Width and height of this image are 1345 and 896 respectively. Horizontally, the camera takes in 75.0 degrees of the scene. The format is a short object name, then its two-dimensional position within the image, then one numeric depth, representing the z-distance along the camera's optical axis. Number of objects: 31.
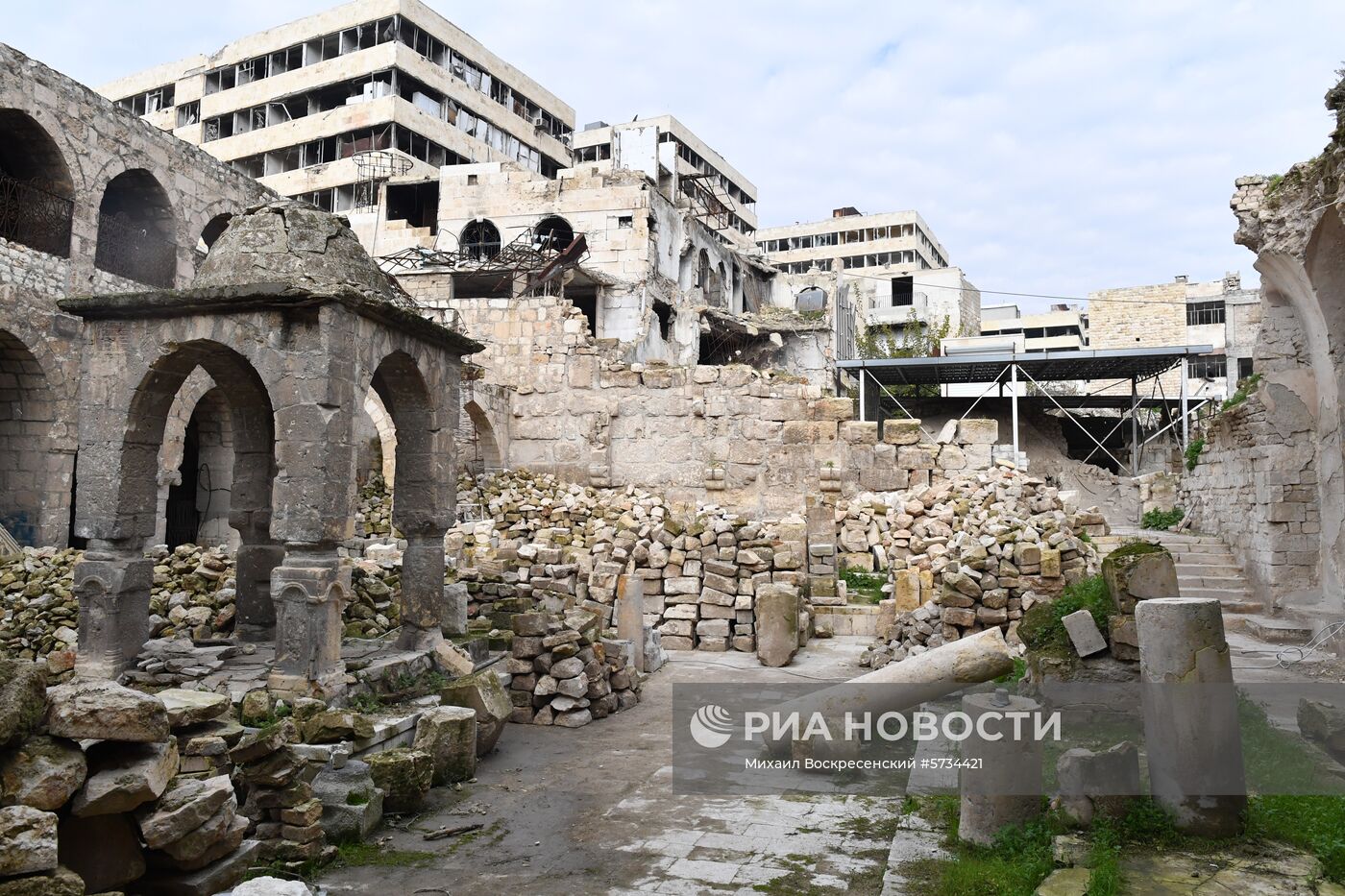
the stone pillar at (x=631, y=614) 10.78
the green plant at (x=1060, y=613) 7.18
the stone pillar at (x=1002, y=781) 5.02
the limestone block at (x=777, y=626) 11.12
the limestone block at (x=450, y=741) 6.53
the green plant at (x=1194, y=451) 16.92
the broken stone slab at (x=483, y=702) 7.20
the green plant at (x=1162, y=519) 18.58
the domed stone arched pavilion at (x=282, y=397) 6.73
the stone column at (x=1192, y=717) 4.75
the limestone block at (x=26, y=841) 3.50
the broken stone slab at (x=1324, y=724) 5.88
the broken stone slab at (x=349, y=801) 5.37
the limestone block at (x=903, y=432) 17.16
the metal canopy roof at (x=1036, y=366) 21.00
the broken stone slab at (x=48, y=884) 3.45
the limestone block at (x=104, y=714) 4.08
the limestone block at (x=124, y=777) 4.04
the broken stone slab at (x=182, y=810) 4.23
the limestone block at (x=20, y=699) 3.88
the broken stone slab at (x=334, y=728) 6.02
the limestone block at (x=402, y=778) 5.85
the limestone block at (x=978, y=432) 17.72
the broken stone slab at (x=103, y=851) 4.05
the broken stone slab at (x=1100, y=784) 4.91
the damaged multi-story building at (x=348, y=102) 33.56
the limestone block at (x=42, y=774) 3.78
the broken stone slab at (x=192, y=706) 5.28
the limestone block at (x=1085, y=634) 6.91
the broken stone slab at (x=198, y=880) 4.34
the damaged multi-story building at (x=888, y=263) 39.53
